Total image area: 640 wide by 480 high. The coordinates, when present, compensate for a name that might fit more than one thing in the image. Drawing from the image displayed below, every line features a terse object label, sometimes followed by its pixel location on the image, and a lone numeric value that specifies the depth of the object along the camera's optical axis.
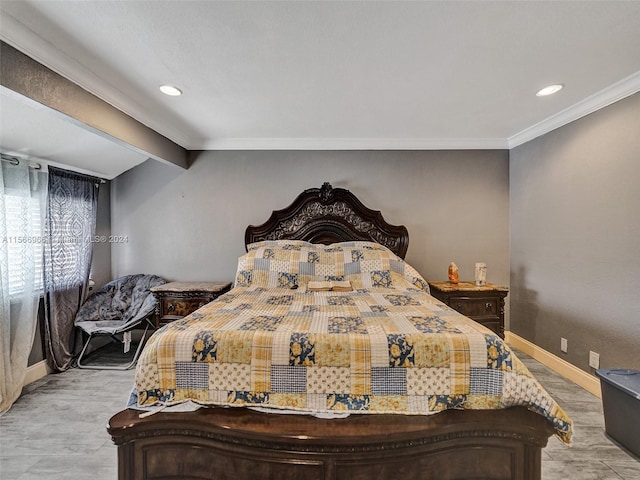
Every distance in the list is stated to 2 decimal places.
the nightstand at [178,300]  2.99
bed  1.28
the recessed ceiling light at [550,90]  2.19
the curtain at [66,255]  2.79
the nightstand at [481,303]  2.91
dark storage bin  1.77
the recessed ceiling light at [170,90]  2.17
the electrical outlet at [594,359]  2.41
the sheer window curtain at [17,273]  2.32
